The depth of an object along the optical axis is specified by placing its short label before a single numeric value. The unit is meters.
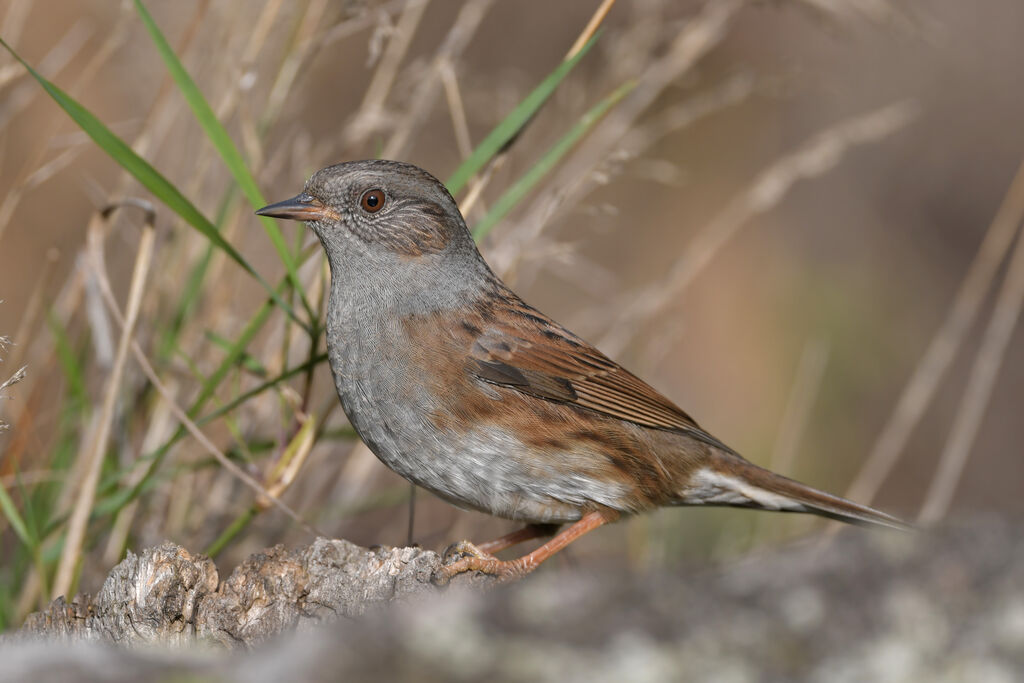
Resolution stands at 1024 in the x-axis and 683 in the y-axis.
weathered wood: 5.76
